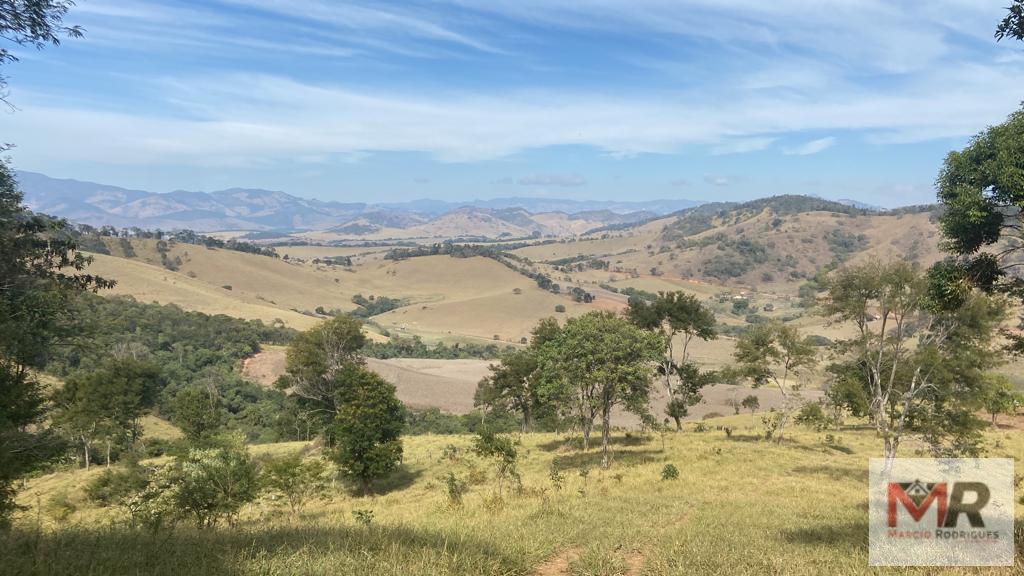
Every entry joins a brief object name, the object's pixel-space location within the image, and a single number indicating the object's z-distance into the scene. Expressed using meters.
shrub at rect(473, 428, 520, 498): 24.05
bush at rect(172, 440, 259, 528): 14.96
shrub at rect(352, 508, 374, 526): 16.20
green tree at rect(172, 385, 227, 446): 47.12
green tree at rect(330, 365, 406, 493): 31.78
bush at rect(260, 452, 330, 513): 23.84
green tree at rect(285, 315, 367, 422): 50.86
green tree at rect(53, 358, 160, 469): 42.37
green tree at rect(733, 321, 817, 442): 33.38
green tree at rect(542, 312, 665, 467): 26.97
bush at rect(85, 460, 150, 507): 28.05
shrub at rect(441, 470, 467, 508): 18.57
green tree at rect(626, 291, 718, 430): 42.59
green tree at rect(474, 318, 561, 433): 47.25
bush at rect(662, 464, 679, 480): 24.69
